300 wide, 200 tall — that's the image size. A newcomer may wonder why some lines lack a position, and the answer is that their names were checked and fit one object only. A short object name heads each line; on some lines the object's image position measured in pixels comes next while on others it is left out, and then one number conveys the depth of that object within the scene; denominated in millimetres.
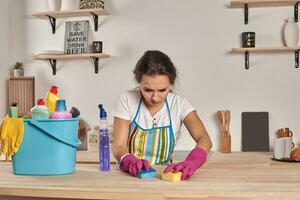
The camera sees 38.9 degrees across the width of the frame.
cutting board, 3051
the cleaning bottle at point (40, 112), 1504
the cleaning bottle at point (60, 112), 1491
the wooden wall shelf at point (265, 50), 2944
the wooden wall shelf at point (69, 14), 3236
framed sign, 3346
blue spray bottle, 1605
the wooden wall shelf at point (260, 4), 2958
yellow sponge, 1376
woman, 1754
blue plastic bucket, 1476
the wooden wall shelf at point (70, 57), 3229
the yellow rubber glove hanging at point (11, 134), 1473
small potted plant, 3391
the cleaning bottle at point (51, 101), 1608
